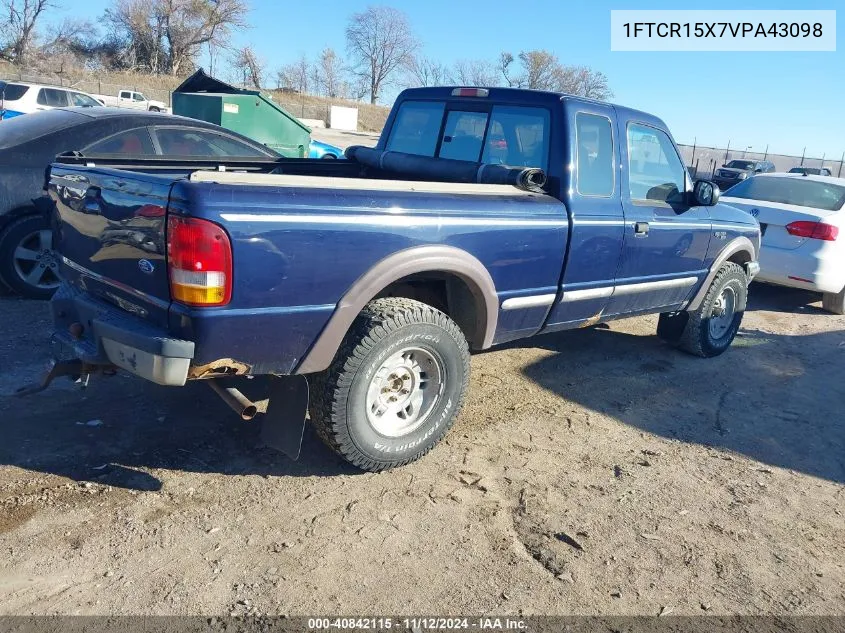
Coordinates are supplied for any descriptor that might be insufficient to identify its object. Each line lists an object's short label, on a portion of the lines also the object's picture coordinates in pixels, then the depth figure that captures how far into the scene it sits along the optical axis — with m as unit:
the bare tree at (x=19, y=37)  52.19
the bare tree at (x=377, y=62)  75.00
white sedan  7.73
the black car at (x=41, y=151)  5.63
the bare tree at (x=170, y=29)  62.16
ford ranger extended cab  2.85
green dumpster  11.80
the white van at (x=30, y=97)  19.11
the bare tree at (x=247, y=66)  63.19
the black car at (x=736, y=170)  26.89
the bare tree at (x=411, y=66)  73.91
